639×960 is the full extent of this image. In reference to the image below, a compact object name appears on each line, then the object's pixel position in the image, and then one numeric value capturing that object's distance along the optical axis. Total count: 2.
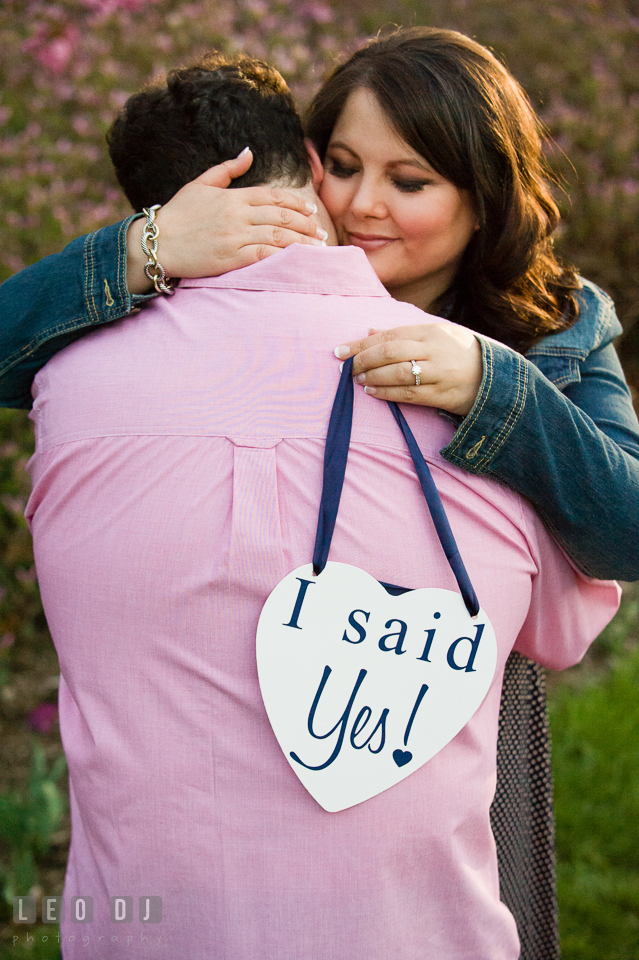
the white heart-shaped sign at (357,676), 1.01
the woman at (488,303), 1.15
